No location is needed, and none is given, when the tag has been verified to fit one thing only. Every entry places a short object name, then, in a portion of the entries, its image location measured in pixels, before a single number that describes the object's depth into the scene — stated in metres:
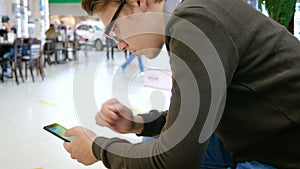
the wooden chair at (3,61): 6.73
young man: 0.69
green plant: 2.24
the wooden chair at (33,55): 6.83
